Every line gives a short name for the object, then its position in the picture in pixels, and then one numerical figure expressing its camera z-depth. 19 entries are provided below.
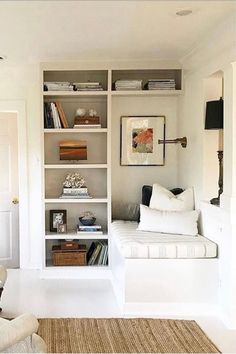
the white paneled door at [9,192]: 5.80
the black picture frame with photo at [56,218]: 5.50
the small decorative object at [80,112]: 5.36
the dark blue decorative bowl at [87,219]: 5.42
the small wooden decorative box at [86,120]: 5.31
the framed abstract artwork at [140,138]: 5.51
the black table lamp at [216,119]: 4.14
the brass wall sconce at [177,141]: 5.20
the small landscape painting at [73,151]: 5.37
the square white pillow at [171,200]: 4.81
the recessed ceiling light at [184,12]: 3.37
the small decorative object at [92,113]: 5.39
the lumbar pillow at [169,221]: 4.54
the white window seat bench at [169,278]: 4.10
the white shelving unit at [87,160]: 5.26
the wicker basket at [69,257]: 5.30
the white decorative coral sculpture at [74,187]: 5.34
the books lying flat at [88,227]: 5.36
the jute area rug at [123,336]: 3.39
